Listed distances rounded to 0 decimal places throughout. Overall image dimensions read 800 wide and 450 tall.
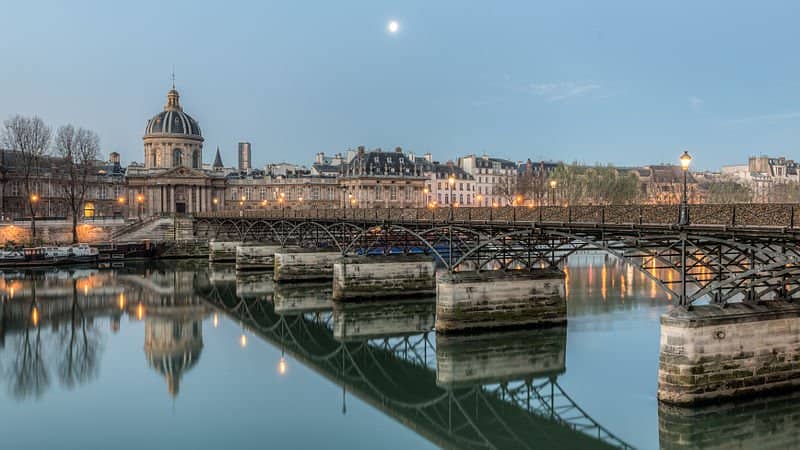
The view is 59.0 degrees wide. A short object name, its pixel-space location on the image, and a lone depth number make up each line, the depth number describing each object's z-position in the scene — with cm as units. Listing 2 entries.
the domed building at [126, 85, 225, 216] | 12094
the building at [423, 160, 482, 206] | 13025
